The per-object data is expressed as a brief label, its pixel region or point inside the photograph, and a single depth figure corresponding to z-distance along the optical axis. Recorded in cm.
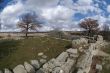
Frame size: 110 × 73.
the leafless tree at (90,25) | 3661
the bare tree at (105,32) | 3343
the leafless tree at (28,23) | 3151
